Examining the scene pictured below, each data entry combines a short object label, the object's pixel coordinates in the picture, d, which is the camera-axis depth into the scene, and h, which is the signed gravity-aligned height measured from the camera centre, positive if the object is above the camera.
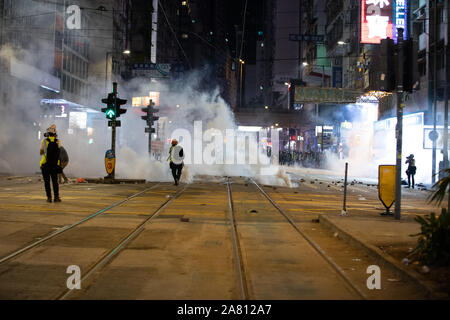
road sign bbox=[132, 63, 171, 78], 38.16 +6.67
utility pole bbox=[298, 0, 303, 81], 89.20 +24.39
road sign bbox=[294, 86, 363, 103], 35.97 +4.43
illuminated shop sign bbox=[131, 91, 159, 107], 43.69 +4.83
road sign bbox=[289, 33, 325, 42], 41.08 +10.12
